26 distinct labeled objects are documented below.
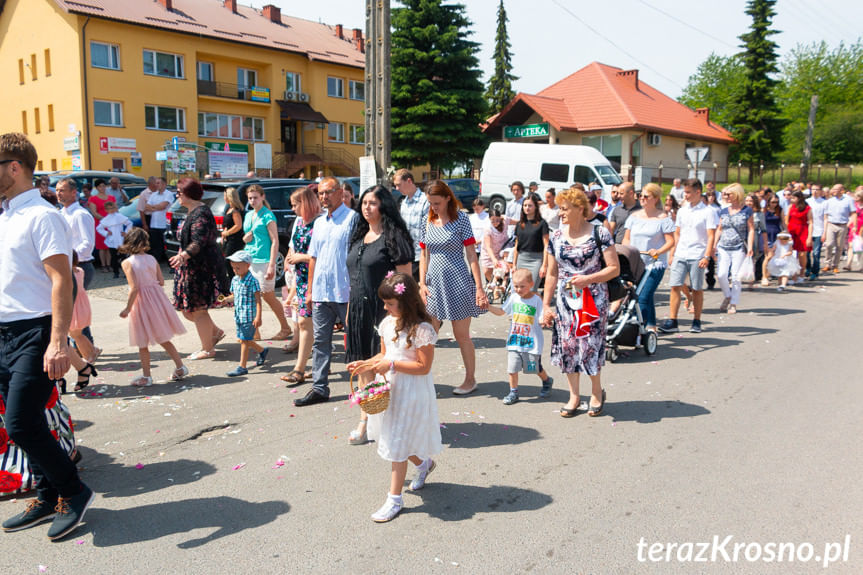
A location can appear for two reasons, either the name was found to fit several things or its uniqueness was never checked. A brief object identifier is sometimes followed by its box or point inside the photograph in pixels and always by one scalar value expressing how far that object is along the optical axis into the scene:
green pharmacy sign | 39.84
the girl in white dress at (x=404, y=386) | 3.93
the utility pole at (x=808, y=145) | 37.35
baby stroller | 7.64
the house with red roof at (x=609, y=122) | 39.62
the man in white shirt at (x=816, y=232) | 15.26
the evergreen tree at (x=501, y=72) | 57.34
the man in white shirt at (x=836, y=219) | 15.84
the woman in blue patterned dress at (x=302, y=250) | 6.69
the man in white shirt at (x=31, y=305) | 3.61
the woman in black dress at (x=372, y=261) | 5.30
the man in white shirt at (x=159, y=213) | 14.44
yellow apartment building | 33.88
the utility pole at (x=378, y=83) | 12.06
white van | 23.73
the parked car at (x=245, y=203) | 12.64
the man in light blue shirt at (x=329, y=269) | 5.89
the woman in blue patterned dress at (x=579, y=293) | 5.54
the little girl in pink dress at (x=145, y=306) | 6.61
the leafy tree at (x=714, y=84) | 69.56
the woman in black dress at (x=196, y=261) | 7.45
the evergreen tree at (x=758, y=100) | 47.44
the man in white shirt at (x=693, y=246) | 9.05
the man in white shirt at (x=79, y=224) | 7.47
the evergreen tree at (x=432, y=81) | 35.94
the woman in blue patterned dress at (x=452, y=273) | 6.22
